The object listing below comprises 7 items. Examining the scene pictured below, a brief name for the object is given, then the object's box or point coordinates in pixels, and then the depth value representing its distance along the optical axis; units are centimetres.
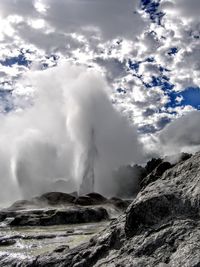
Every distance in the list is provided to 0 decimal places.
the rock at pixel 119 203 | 5179
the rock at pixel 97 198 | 5521
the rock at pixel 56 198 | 5526
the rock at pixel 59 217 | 3568
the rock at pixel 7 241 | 1865
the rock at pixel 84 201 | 5310
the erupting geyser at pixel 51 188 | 9666
